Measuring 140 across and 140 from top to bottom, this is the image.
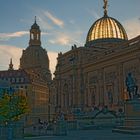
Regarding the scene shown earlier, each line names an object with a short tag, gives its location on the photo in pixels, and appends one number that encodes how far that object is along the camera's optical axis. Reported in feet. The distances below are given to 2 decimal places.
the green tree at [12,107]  172.76
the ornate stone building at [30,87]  374.63
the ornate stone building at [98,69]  237.70
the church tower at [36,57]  535.19
